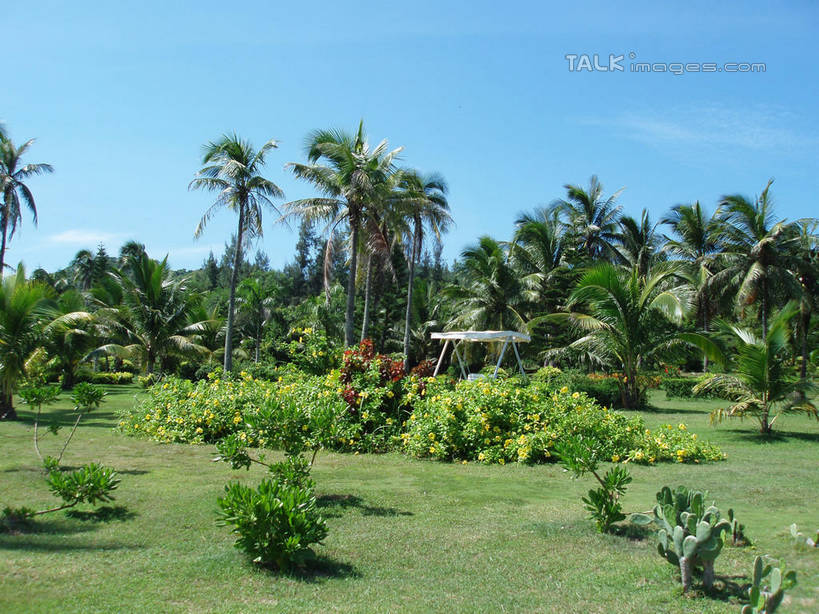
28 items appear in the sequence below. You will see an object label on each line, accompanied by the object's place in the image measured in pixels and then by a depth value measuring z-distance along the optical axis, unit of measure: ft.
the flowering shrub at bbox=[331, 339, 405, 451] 35.88
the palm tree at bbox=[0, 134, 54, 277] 85.71
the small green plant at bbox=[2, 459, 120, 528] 19.35
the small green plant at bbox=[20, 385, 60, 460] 25.77
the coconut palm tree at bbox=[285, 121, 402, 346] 69.62
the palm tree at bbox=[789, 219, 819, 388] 85.90
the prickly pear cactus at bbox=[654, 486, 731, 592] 13.93
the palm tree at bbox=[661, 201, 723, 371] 98.73
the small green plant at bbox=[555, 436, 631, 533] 18.51
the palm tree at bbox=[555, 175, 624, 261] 102.61
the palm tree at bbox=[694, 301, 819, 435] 38.73
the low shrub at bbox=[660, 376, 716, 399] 74.95
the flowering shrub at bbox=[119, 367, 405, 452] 35.70
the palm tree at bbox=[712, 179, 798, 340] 81.92
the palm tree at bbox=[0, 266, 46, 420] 44.39
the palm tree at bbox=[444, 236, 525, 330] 95.09
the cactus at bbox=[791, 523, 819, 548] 16.49
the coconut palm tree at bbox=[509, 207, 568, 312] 96.37
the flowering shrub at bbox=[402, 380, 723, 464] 32.27
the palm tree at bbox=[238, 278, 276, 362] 124.26
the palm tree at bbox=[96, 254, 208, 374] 78.33
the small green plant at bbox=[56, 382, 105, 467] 26.00
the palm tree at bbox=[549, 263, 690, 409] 53.21
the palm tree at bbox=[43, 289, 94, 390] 50.44
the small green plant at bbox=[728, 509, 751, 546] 17.44
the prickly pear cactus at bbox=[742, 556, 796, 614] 10.82
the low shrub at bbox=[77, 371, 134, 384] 95.30
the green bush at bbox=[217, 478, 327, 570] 15.05
